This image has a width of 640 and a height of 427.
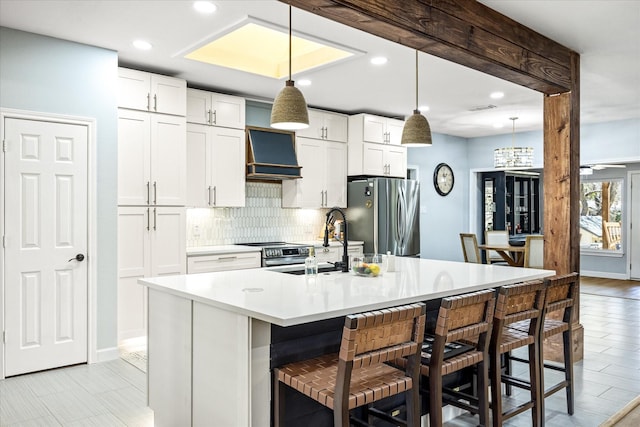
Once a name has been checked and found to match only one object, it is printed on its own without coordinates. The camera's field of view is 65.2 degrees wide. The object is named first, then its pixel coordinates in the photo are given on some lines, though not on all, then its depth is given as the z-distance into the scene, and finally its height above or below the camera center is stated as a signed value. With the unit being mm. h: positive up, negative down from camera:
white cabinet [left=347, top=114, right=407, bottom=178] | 6617 +891
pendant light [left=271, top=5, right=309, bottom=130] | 2779 +568
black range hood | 5637 +650
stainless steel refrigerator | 6430 -51
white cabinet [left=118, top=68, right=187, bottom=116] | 4551 +1120
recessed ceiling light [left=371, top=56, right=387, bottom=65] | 4438 +1366
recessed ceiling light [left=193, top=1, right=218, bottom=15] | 3293 +1368
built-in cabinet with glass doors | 9594 +187
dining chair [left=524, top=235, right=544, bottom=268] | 7200 -588
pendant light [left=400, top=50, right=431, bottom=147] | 3557 +565
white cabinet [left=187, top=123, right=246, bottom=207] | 5227 +482
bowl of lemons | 3094 -343
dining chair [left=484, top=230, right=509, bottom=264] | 8336 -448
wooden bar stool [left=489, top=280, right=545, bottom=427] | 2646 -720
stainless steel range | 5453 -478
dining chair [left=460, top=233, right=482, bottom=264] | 7688 -573
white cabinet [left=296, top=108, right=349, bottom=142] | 6324 +1104
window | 9641 -73
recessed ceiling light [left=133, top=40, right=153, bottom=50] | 4043 +1364
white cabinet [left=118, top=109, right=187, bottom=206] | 4562 +490
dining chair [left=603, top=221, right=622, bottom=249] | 9617 -422
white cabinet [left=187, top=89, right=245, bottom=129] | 5203 +1094
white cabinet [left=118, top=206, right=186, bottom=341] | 4543 -399
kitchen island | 2129 -506
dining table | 7674 -684
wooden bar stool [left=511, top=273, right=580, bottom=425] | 3002 -721
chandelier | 7082 +768
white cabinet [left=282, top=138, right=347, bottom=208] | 6219 +428
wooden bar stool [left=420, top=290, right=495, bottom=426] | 2262 -662
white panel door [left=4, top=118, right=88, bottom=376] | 3795 -270
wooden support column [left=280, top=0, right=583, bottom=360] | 2783 +1048
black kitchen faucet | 3297 -351
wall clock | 8762 +576
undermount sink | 3445 -412
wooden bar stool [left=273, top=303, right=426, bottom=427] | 1861 -687
